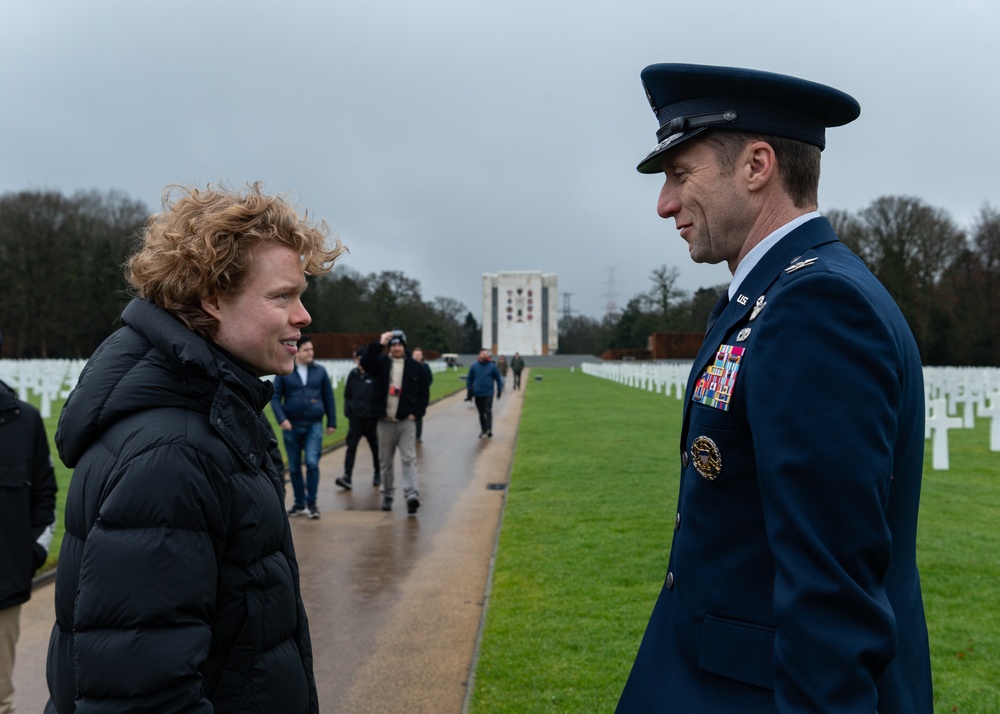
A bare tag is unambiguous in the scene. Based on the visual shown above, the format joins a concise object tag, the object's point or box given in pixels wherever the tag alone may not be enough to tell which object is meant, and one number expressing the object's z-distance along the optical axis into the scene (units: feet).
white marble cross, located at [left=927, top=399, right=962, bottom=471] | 40.68
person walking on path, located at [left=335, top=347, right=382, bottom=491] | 34.47
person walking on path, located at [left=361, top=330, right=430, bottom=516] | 31.53
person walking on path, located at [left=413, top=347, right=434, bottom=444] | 40.70
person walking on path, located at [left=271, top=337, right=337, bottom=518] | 29.86
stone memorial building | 307.78
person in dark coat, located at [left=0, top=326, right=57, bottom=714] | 11.49
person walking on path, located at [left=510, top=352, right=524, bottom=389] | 131.68
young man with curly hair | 5.16
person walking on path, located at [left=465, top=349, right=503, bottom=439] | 56.18
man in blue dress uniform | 4.62
